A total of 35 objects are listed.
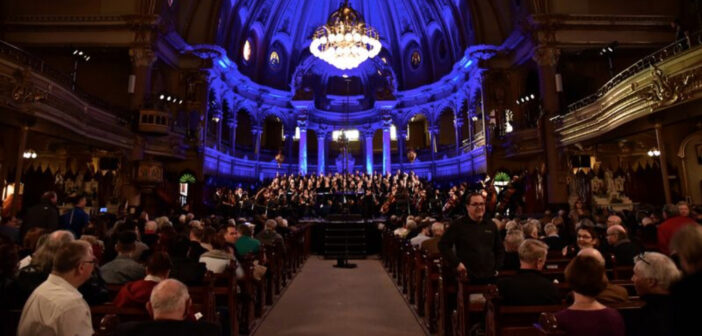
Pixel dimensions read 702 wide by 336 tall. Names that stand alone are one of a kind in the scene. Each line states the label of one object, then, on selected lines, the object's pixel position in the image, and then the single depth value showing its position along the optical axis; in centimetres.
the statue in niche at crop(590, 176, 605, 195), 1725
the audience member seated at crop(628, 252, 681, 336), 241
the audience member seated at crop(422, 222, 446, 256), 667
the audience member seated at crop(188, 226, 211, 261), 496
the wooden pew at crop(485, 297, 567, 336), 299
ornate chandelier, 1777
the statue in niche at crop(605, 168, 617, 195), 1705
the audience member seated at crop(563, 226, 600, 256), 485
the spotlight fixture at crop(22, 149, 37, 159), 1565
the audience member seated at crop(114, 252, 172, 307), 303
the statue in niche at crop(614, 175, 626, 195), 1697
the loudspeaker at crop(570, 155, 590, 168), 1697
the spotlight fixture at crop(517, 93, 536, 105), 1848
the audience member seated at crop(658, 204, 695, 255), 586
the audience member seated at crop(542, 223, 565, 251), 653
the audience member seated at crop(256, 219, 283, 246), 843
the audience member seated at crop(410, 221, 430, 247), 781
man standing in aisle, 429
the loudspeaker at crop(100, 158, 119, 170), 1753
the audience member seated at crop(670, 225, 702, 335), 185
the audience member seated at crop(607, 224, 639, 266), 496
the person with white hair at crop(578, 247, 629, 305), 303
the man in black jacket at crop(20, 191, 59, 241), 680
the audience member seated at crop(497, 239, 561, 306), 323
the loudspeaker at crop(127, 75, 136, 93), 1689
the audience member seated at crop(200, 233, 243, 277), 496
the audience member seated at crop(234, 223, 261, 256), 678
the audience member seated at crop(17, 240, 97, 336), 238
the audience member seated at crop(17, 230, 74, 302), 303
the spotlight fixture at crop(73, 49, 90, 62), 1754
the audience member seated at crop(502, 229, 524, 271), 494
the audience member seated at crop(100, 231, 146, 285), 408
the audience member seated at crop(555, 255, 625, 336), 233
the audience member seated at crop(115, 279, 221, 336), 214
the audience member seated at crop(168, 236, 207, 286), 420
